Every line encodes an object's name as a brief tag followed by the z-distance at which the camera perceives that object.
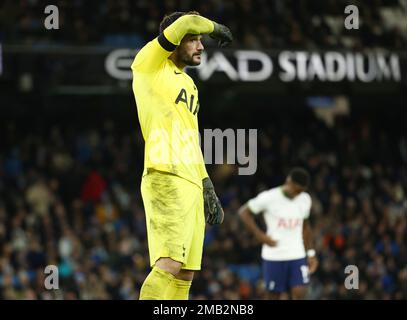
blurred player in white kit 11.80
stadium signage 17.31
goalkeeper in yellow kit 6.64
